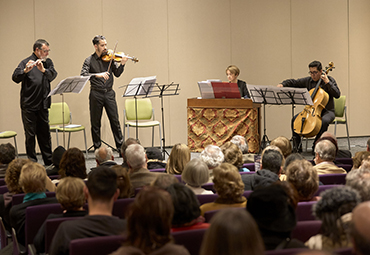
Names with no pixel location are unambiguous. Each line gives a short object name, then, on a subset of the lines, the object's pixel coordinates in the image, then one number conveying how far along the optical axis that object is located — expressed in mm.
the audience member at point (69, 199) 4368
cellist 11477
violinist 12059
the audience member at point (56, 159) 7332
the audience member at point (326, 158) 6510
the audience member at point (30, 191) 5000
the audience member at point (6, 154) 7097
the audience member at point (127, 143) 7760
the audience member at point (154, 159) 7592
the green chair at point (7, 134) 11432
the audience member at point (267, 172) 5531
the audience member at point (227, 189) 4600
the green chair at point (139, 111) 13175
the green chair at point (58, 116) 12810
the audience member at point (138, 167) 5787
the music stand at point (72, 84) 9931
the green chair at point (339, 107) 13154
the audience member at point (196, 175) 5355
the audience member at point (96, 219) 3750
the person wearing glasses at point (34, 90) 10577
